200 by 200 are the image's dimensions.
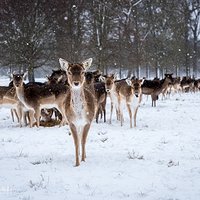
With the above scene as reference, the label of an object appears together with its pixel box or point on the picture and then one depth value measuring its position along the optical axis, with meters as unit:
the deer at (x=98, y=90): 14.99
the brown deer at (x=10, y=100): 14.87
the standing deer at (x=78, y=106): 7.71
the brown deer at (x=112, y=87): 15.49
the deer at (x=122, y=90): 14.17
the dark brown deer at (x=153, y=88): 23.11
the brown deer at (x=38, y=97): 14.05
